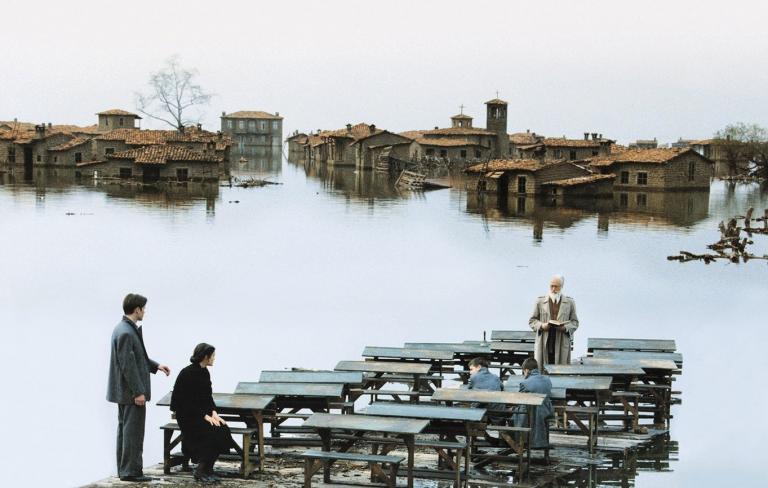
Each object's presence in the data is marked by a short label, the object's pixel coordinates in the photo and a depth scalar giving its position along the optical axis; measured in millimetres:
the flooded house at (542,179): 70375
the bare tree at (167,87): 109019
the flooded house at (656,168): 74875
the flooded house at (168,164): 76500
